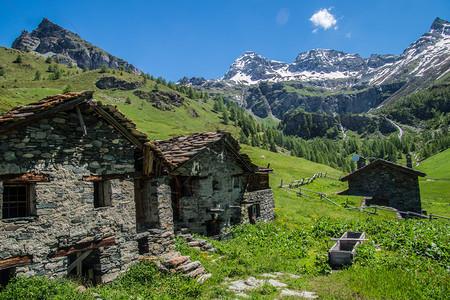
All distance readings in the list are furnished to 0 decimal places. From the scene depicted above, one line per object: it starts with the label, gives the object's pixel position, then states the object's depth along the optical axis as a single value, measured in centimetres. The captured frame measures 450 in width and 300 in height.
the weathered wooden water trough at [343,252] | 1123
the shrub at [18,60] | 17175
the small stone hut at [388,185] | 3166
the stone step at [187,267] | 1028
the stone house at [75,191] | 865
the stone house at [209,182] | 1608
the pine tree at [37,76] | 14262
